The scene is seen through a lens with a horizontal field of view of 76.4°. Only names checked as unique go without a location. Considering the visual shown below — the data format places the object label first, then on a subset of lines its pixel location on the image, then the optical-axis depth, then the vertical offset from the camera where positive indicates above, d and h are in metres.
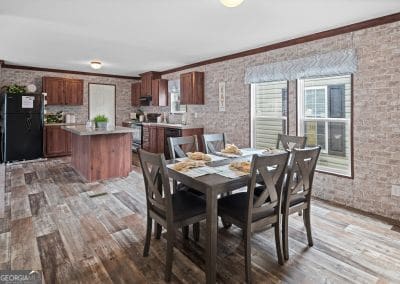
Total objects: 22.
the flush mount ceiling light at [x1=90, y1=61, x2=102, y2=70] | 5.60 +1.75
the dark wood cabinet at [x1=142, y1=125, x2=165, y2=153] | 6.56 +0.10
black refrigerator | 5.83 +0.38
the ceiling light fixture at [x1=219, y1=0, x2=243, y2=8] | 2.36 +1.31
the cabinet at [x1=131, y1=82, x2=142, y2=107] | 8.09 +1.58
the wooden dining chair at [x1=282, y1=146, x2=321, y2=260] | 2.17 -0.41
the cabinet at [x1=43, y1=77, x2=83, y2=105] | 6.70 +1.41
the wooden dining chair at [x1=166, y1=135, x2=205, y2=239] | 2.57 -0.10
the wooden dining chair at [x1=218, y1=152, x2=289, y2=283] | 1.91 -0.53
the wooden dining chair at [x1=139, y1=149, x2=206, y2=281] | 1.94 -0.53
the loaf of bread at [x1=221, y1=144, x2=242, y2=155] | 3.10 -0.10
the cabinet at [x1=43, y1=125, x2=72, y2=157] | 6.52 +0.01
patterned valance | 3.35 +1.13
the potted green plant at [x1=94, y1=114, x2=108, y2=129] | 4.77 +0.38
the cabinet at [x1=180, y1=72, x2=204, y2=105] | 5.83 +1.27
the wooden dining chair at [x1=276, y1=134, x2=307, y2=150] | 3.24 +0.02
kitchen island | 4.52 -0.19
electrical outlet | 3.04 -0.58
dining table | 1.84 -0.36
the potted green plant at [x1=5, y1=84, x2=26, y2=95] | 5.91 +1.26
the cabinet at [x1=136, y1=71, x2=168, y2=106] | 7.21 +1.58
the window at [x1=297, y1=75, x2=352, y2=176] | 3.62 +0.36
